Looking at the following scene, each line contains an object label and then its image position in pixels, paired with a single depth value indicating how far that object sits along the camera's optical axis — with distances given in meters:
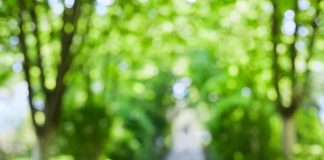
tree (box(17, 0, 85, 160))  6.48
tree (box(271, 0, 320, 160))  7.73
